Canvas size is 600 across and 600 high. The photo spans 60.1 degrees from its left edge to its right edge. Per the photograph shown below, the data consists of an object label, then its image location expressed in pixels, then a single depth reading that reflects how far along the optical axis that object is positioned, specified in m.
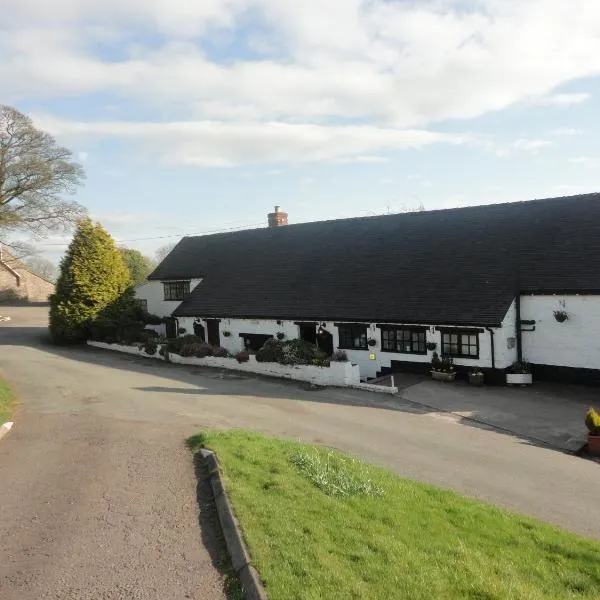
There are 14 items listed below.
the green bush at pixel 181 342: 27.14
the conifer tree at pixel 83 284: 31.02
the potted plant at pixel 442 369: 20.17
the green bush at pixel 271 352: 22.75
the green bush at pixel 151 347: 28.08
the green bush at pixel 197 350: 25.83
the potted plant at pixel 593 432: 13.02
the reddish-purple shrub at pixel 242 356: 23.95
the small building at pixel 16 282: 52.56
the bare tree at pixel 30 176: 39.28
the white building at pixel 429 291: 19.47
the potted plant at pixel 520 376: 19.38
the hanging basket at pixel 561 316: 19.03
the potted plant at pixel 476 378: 19.47
